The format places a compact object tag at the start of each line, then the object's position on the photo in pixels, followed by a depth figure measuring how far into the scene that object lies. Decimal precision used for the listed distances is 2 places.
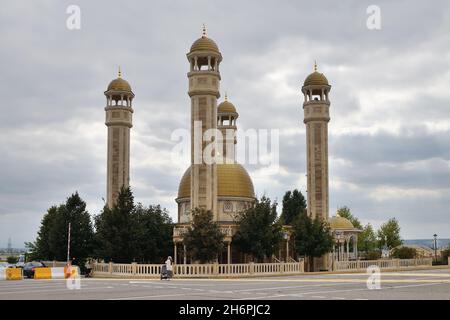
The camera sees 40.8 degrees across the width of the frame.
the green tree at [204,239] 45.62
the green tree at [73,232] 56.99
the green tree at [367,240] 105.33
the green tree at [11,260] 132.36
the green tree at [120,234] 48.50
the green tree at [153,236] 52.61
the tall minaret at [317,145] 64.12
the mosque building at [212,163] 51.62
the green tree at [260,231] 47.81
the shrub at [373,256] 68.00
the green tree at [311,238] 53.69
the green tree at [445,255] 66.88
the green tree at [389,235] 101.75
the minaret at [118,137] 67.56
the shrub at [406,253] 68.62
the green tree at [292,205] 81.01
